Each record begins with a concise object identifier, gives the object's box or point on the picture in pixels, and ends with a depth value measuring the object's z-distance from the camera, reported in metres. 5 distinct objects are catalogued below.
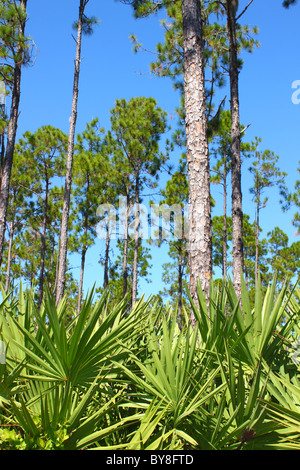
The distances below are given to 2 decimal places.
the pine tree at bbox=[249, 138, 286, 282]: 25.36
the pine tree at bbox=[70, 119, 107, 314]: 21.38
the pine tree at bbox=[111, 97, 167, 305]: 20.81
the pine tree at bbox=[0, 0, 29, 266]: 11.21
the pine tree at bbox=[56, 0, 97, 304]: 11.31
